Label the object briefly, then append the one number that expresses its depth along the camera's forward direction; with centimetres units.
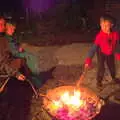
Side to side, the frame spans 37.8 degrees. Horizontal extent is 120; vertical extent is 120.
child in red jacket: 293
